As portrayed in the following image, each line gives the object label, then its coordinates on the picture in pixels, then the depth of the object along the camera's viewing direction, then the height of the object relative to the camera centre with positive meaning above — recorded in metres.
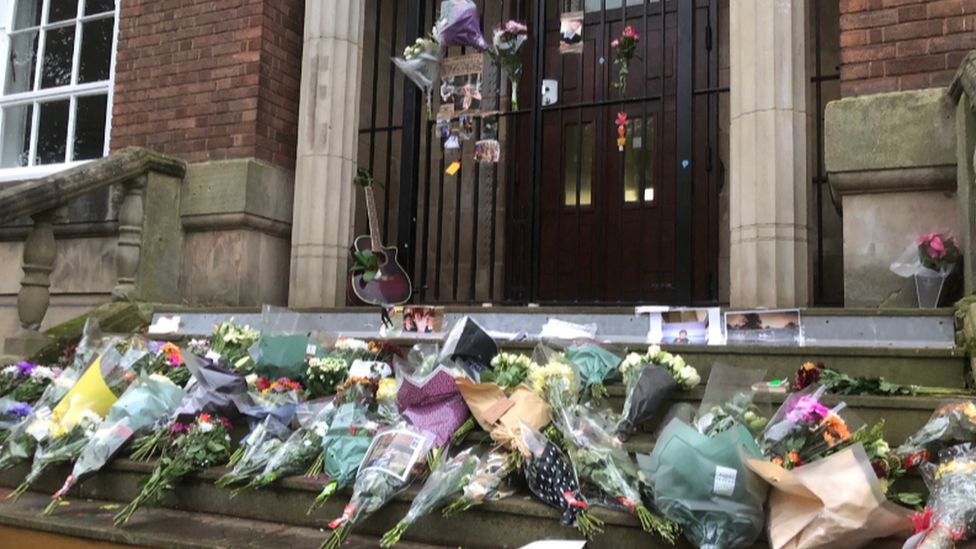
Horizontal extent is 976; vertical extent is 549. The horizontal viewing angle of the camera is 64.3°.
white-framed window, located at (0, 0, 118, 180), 7.69 +2.39
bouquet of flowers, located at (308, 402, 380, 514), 3.14 -0.52
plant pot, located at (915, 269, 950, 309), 4.24 +0.29
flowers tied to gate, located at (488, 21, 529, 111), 6.27 +2.30
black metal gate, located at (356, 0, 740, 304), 5.94 +1.54
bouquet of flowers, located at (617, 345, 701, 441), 3.34 -0.22
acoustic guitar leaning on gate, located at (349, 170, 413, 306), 6.48 +0.43
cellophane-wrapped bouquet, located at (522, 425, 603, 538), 2.69 -0.56
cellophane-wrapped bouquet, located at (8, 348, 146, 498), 3.63 -0.51
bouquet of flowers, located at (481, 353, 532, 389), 3.63 -0.20
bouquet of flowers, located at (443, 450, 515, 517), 2.84 -0.59
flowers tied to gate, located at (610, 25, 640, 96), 6.05 +2.19
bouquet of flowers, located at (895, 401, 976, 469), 2.75 -0.34
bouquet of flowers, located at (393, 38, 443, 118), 6.39 +2.18
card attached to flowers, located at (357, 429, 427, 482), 3.00 -0.51
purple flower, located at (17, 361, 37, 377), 4.87 -0.34
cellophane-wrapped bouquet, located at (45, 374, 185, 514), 3.49 -0.49
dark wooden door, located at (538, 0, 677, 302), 7.04 +1.41
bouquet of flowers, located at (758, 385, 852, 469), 2.70 -0.35
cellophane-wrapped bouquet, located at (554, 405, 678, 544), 2.61 -0.50
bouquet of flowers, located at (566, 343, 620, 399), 3.67 -0.16
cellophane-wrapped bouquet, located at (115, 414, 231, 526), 3.26 -0.60
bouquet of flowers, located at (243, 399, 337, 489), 3.24 -0.56
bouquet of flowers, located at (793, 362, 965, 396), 3.39 -0.21
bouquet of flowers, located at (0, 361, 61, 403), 4.63 -0.41
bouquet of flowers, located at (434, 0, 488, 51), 6.36 +2.47
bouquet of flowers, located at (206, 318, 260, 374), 4.40 -0.15
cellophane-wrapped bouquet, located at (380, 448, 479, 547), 2.75 -0.60
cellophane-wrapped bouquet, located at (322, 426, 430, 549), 2.84 -0.57
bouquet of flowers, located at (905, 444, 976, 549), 2.26 -0.51
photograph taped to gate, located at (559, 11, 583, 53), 6.15 +2.35
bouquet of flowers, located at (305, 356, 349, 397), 4.10 -0.28
